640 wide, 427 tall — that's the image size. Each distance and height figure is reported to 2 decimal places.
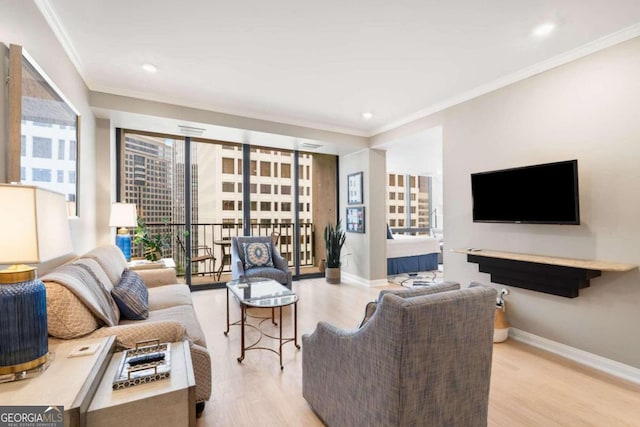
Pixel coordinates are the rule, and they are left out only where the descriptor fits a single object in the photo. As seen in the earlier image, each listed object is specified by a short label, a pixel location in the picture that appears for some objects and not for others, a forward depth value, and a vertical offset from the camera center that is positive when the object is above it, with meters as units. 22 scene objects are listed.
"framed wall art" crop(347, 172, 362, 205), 5.52 +0.54
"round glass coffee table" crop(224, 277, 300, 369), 2.56 -0.72
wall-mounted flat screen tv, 2.57 +0.20
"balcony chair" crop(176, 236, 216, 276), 5.09 -0.66
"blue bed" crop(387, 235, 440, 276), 5.95 -0.78
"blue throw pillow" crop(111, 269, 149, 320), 2.11 -0.58
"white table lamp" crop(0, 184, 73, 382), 0.98 -0.18
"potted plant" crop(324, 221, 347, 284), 5.55 -0.69
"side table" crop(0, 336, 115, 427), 0.99 -0.59
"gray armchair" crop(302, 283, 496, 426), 1.24 -0.65
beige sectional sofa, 1.48 -0.54
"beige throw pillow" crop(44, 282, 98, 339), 1.45 -0.46
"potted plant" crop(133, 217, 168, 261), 4.16 -0.32
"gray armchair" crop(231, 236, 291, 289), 4.15 -0.70
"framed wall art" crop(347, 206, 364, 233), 5.44 -0.04
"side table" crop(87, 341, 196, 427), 1.11 -0.71
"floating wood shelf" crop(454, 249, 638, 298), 2.41 -0.49
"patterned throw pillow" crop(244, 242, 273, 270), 4.44 -0.56
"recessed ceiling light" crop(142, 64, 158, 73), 2.99 +1.52
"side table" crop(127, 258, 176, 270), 3.55 -0.55
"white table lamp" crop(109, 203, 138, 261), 3.53 +0.05
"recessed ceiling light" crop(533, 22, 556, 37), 2.34 +1.47
